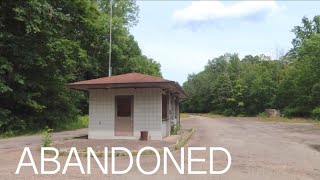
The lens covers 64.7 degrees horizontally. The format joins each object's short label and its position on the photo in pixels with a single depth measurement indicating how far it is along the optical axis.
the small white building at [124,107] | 11.94
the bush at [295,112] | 34.64
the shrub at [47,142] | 9.54
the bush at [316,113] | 29.12
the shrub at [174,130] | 15.20
